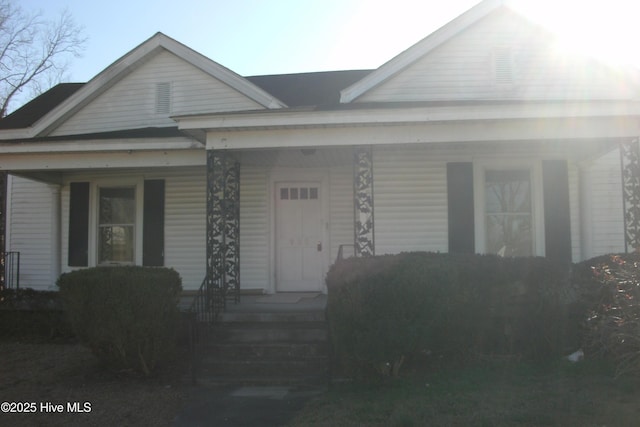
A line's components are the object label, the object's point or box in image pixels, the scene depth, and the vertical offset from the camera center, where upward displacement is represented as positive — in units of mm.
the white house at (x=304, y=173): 8500 +1305
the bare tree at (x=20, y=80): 26161 +8135
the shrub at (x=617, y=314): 5637 -831
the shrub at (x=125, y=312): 6746 -874
